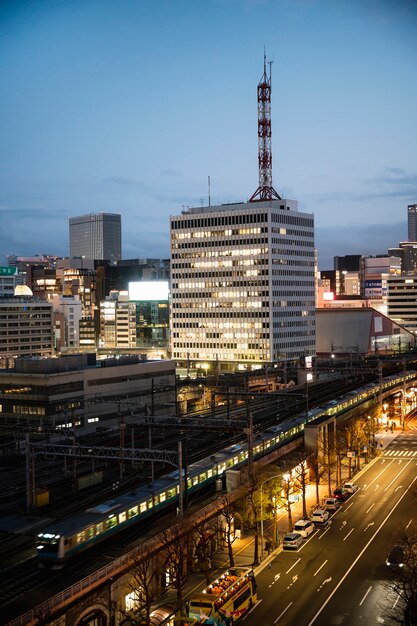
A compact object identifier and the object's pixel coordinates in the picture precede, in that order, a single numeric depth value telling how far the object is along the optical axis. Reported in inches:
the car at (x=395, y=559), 1631.4
